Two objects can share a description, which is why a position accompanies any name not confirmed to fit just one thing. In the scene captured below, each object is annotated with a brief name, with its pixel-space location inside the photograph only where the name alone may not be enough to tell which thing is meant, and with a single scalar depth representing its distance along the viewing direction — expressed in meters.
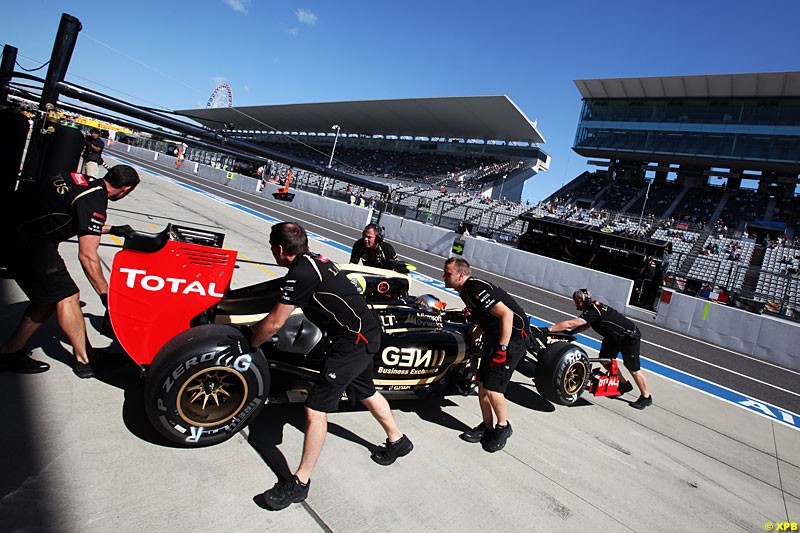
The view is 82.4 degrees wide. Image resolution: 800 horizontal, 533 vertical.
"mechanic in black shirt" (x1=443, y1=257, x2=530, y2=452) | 3.75
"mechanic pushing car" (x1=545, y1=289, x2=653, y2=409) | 5.49
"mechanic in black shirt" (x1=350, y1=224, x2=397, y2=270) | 7.00
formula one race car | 2.79
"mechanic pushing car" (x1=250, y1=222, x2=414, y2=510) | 2.71
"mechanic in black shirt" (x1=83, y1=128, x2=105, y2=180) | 9.91
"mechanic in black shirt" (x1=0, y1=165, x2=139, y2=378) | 3.21
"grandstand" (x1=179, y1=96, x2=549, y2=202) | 44.47
